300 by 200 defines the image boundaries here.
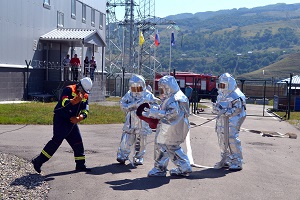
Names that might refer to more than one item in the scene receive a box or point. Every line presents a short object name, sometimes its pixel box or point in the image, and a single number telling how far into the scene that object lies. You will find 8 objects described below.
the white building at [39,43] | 27.50
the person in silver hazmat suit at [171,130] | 9.59
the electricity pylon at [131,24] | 61.25
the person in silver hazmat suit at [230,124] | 10.92
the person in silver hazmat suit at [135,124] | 10.82
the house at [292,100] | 34.46
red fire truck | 47.31
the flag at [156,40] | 41.20
